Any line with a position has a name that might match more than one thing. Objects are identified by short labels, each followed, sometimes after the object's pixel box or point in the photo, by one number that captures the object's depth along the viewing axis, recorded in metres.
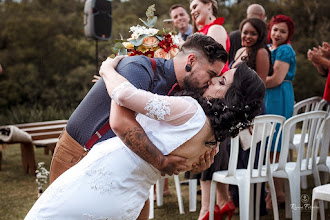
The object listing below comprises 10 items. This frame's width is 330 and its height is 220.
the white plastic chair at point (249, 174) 3.88
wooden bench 7.01
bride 1.89
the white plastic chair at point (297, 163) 3.93
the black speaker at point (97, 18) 10.40
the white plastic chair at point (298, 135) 5.43
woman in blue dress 5.11
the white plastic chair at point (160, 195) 4.66
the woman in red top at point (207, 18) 3.91
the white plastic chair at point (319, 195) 3.14
